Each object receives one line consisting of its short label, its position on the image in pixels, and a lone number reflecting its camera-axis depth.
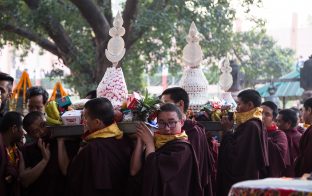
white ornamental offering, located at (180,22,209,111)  7.66
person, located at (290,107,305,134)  9.63
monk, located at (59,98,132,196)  5.71
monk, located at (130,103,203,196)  5.64
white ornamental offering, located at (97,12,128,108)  6.45
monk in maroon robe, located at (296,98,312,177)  7.24
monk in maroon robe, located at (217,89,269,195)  7.46
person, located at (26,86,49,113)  8.12
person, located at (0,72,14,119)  6.82
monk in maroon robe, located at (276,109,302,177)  9.17
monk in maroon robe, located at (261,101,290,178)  8.38
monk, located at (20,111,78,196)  6.29
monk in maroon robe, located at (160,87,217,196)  6.46
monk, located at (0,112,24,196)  6.07
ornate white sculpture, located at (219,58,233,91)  9.13
